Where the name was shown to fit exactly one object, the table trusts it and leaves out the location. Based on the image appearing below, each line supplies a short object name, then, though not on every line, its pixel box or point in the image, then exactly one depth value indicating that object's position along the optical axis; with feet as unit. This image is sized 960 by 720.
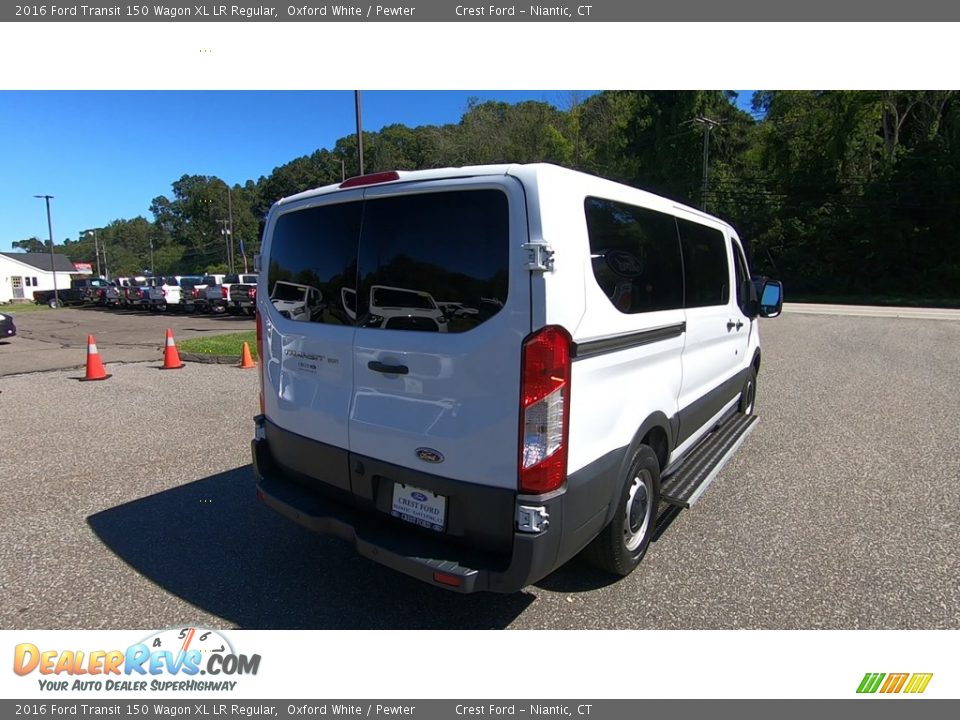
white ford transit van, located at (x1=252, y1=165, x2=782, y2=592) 7.48
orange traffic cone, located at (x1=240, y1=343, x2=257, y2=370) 32.01
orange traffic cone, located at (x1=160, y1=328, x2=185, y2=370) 32.50
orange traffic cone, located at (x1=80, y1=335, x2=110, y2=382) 29.53
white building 206.87
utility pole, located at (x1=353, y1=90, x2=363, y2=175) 46.50
